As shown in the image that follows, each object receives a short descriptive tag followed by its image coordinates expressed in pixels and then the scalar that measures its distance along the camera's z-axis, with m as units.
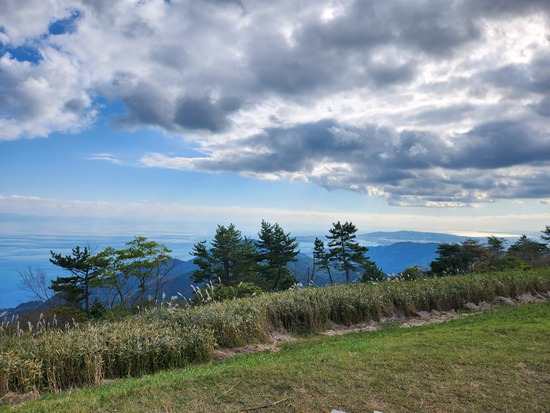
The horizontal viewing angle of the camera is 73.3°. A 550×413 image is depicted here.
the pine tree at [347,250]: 40.97
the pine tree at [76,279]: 28.95
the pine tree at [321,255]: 42.16
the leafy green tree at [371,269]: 38.46
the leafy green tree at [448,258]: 35.59
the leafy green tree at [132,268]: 28.47
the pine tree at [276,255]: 36.84
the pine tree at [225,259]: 37.56
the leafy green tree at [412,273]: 19.11
